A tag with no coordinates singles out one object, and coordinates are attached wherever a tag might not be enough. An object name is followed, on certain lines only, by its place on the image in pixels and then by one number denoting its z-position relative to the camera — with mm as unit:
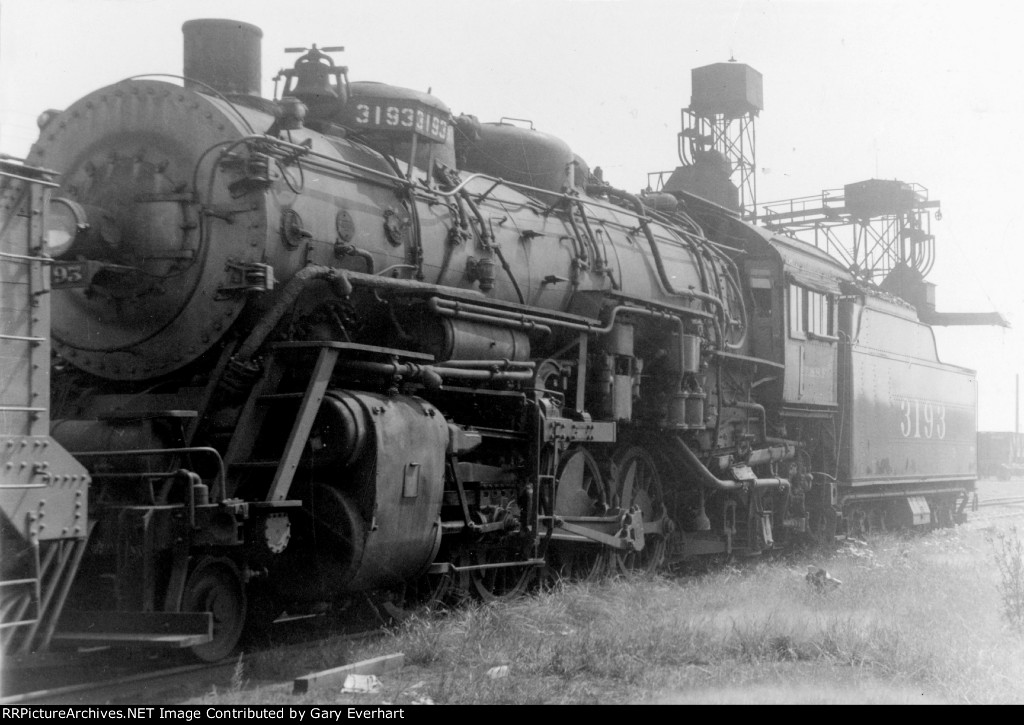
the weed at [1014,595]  7648
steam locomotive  5703
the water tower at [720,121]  25797
